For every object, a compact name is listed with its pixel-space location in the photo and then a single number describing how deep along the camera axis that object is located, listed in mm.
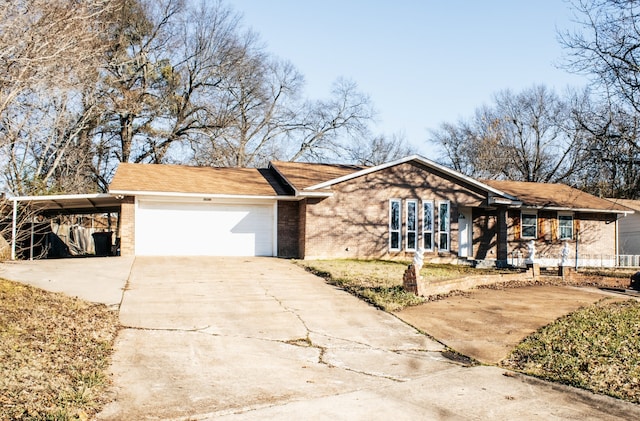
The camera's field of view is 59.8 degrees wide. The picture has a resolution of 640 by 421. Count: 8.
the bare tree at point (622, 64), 16422
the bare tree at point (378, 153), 46812
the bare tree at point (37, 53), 8323
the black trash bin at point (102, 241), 28250
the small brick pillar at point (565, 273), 17859
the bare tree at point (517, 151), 42625
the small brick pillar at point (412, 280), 12898
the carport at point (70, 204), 19516
